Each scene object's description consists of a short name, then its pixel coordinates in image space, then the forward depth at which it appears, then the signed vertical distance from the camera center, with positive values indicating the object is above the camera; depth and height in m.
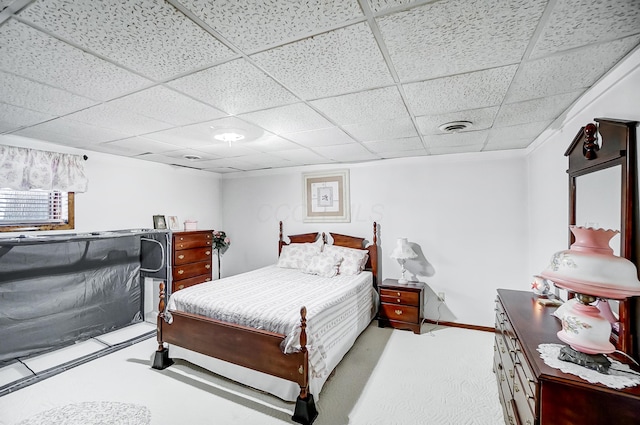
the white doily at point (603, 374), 1.17 -0.69
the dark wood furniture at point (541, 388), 1.13 -0.77
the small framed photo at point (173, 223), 4.58 -0.17
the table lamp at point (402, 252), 3.80 -0.52
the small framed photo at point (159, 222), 4.30 -0.15
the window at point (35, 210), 2.96 +0.02
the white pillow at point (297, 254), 4.35 -0.63
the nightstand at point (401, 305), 3.62 -1.20
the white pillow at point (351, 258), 3.96 -0.65
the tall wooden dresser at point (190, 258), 4.13 -0.70
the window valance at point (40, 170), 2.88 +0.46
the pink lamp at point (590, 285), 1.17 -0.30
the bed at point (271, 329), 2.21 -1.05
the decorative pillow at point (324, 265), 3.91 -0.74
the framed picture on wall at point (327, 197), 4.53 +0.27
